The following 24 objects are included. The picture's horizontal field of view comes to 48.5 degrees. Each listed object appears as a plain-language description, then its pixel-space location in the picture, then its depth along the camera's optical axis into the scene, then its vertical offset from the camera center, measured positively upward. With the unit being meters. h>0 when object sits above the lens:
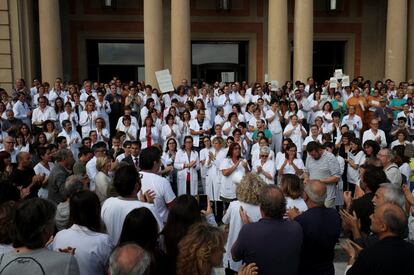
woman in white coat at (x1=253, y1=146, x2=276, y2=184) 8.33 -1.30
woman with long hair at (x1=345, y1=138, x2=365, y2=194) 8.59 -1.22
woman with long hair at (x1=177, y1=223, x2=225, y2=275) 3.00 -1.03
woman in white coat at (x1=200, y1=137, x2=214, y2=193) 9.57 -1.28
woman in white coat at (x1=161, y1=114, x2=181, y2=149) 11.29 -0.83
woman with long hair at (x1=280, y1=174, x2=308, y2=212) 4.61 -0.95
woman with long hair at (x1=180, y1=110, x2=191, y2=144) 11.67 -0.74
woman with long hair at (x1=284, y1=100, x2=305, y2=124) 12.31 -0.45
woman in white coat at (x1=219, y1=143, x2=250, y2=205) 8.20 -1.32
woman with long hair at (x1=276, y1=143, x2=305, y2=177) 8.40 -1.25
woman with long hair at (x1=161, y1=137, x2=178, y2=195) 9.42 -1.21
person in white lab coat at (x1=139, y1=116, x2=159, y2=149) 11.17 -0.91
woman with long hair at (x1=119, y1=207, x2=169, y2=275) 3.11 -0.94
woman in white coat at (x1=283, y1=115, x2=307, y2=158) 11.25 -0.92
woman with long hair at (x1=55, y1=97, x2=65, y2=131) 12.16 -0.33
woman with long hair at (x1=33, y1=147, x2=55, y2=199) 7.36 -1.08
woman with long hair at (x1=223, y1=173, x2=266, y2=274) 4.53 -1.08
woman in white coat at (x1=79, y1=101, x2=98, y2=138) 11.89 -0.61
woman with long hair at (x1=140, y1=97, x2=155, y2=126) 12.24 -0.29
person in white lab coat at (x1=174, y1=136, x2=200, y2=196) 9.42 -1.45
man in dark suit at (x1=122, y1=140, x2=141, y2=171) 8.25 -1.02
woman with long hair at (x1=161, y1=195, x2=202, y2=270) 3.35 -0.94
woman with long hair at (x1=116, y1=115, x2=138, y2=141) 11.32 -0.79
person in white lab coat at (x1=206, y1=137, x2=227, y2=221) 8.82 -1.55
